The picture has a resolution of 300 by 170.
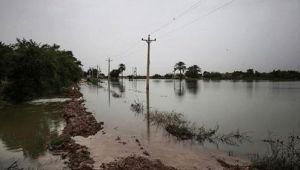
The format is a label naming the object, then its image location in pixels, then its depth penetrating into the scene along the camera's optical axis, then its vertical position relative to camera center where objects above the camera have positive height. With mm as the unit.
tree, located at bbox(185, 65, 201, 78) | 142500 +2707
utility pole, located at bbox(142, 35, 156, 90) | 34156 +3036
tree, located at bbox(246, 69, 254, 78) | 130250 +1517
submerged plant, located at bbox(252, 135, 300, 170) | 7379 -2723
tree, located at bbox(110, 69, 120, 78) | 143625 +1454
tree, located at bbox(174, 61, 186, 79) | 137000 +5331
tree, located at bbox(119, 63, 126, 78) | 139925 +4799
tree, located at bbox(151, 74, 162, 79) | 182125 -301
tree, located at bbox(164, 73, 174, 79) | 170788 +95
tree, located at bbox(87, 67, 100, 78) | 145850 +2058
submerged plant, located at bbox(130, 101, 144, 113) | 19756 -2730
